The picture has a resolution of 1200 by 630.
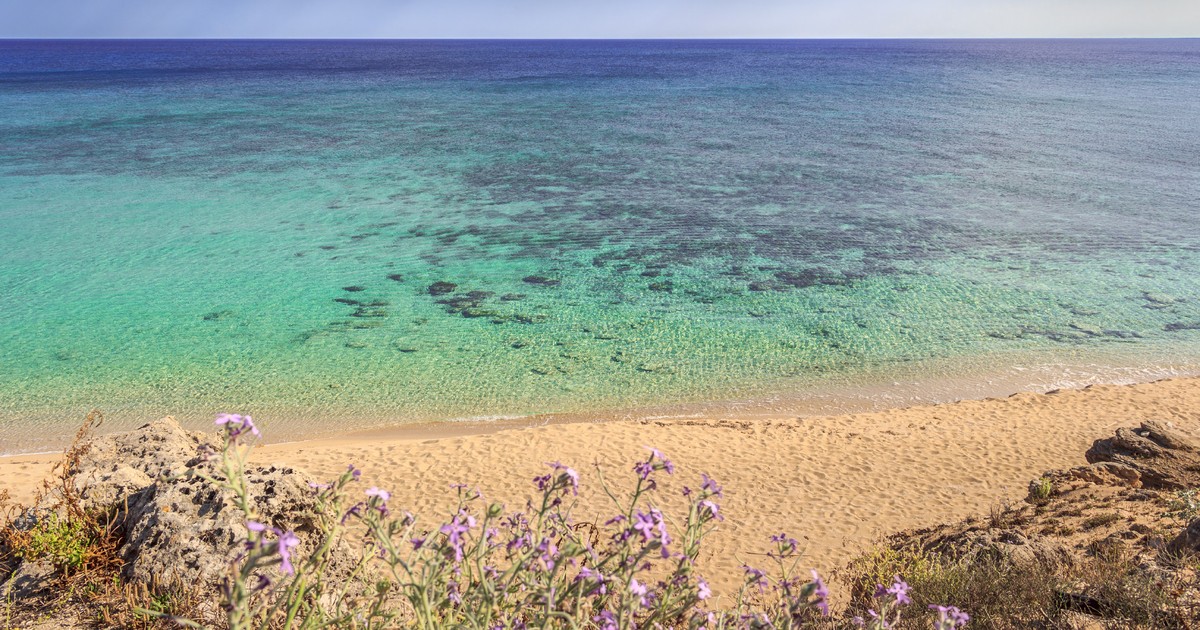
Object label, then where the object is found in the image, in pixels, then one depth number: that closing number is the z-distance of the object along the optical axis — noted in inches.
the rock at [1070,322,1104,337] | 546.3
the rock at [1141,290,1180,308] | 602.9
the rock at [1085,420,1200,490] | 300.0
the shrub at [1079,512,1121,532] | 256.2
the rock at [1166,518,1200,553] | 205.6
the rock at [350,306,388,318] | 577.6
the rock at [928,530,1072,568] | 215.6
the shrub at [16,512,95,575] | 188.9
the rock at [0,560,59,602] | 184.9
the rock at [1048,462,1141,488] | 301.9
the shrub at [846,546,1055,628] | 181.2
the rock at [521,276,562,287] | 650.8
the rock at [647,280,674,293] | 639.1
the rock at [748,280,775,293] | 642.8
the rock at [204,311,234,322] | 567.5
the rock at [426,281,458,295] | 628.7
